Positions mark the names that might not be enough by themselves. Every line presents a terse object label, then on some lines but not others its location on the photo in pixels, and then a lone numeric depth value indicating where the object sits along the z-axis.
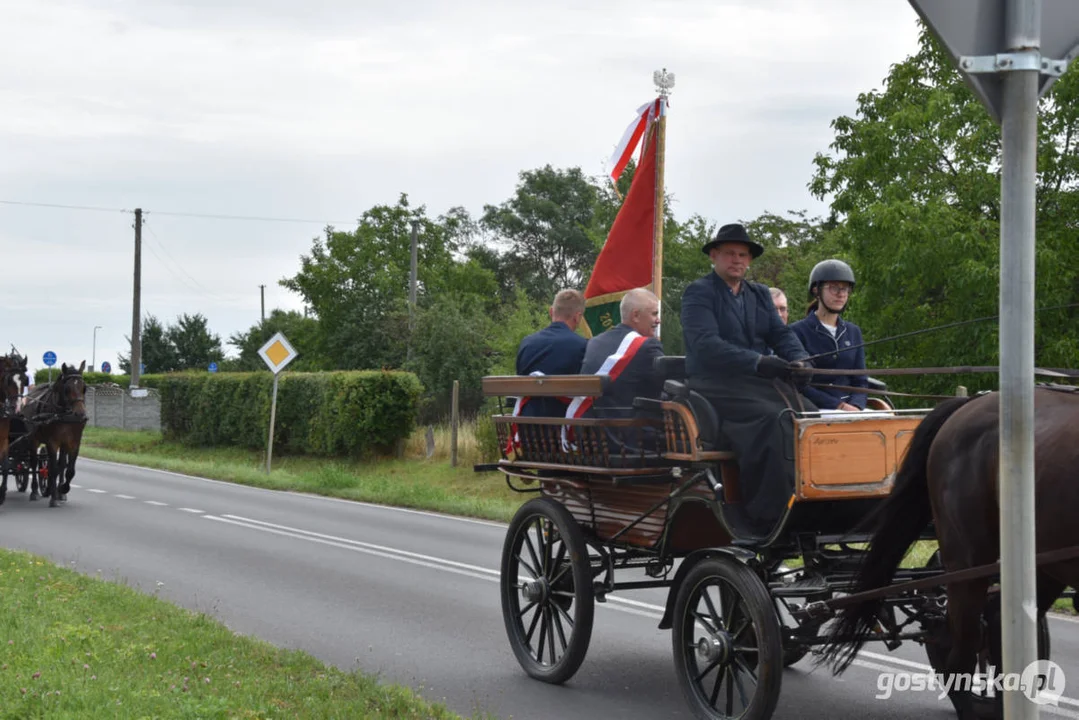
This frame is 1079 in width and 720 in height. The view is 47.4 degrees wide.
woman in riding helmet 7.68
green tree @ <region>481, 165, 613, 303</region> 69.62
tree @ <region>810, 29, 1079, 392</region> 18.05
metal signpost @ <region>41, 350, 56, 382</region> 55.85
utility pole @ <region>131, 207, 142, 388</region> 48.81
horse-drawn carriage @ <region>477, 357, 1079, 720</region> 5.53
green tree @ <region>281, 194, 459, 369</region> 64.56
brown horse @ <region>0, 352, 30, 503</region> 17.12
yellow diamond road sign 24.20
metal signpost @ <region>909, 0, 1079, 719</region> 2.62
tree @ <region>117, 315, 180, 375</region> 73.19
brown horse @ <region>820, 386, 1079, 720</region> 4.75
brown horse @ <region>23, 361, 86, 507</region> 18.69
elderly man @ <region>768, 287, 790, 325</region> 9.46
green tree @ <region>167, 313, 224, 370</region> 74.00
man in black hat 5.91
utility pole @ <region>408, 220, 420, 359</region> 42.31
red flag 11.54
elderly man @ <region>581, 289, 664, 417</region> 6.93
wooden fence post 26.00
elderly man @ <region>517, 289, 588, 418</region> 8.05
